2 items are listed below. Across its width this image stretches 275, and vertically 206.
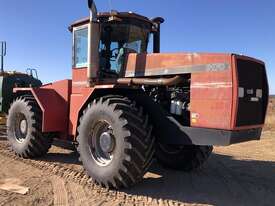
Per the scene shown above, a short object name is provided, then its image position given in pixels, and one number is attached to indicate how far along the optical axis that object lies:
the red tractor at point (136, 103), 3.50
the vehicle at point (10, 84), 6.53
